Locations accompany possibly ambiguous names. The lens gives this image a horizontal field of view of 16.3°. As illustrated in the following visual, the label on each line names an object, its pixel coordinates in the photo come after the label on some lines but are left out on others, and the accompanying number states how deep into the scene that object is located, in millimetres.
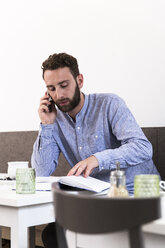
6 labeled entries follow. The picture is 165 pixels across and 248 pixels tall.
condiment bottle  1687
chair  1268
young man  2751
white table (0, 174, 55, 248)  2036
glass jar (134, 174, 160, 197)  1701
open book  2136
